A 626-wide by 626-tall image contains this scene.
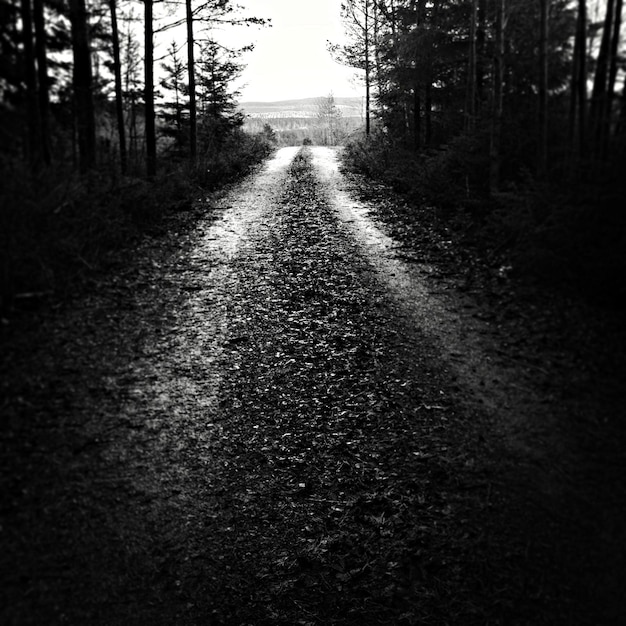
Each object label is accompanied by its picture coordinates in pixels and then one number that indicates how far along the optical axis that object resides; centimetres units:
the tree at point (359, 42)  3153
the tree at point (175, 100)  2048
